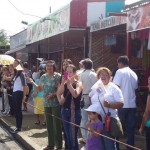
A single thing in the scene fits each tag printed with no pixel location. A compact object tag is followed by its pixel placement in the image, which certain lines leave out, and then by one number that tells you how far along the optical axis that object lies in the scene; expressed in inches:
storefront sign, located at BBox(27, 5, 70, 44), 493.6
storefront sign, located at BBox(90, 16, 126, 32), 370.6
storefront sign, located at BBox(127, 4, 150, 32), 310.4
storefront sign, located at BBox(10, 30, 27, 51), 786.1
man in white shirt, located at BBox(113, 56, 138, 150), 297.1
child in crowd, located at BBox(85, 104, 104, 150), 234.5
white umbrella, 637.2
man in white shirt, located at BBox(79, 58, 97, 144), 324.2
